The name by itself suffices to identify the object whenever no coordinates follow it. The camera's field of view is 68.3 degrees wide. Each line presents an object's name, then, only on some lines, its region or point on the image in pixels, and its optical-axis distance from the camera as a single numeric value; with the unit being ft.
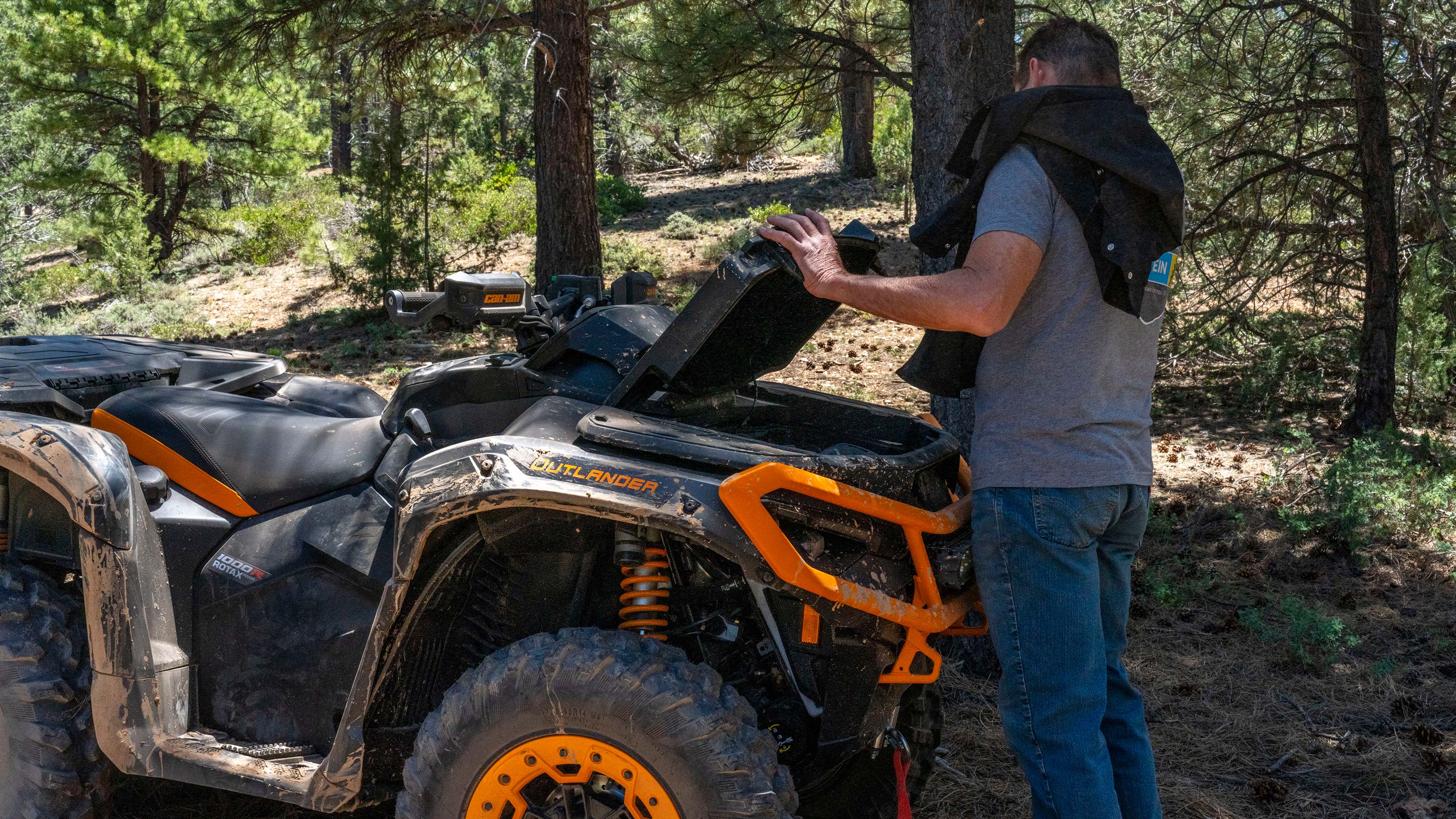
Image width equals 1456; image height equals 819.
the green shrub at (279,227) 59.21
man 7.61
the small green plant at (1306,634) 14.61
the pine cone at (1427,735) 12.51
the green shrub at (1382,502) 18.52
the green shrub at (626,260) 43.86
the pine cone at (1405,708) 13.29
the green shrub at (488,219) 42.65
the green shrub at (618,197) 58.08
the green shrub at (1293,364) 27.35
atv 7.51
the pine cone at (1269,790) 11.57
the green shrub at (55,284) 54.95
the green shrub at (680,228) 52.13
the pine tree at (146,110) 51.37
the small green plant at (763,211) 48.01
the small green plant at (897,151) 55.42
